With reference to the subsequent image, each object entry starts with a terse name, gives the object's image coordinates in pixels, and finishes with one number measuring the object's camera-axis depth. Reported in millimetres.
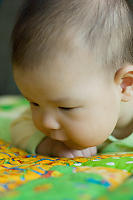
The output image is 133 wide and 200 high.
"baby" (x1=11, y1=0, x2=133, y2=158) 437
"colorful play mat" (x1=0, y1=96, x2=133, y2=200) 339
